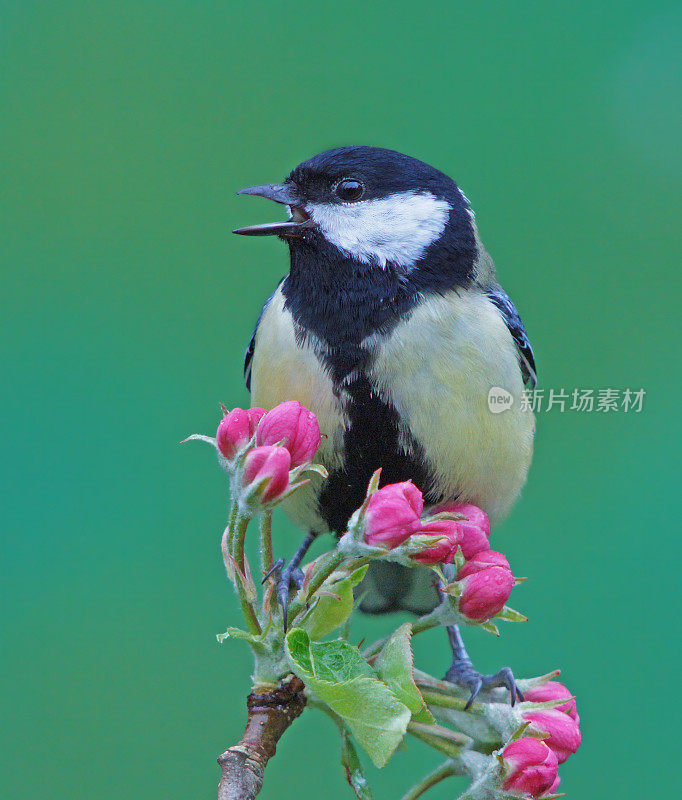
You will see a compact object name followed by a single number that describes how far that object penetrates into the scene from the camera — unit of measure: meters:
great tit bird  3.20
